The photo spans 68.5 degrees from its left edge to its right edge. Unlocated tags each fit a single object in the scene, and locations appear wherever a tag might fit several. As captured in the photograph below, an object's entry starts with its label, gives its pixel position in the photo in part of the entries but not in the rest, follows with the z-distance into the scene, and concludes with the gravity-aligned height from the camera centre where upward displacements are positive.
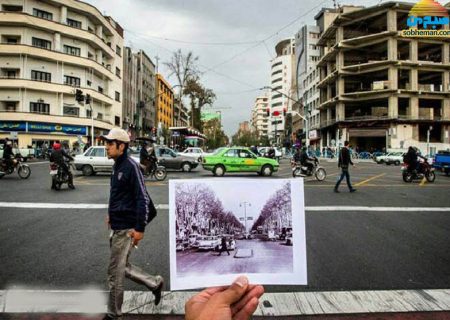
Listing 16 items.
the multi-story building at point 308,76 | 61.67 +17.32
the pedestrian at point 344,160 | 12.13 -0.08
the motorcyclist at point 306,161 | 16.34 -0.14
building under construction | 43.56 +11.08
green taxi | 17.83 -0.19
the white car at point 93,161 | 18.06 -0.10
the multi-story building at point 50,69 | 37.62 +11.35
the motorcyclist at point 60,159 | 12.24 +0.02
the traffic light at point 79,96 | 25.50 +4.90
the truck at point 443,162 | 20.89 -0.29
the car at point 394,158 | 35.28 -0.04
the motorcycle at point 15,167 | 15.55 -0.41
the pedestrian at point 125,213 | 3.11 -0.52
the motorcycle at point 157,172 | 15.84 -0.65
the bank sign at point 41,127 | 37.06 +3.78
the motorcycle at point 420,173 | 15.93 -0.74
